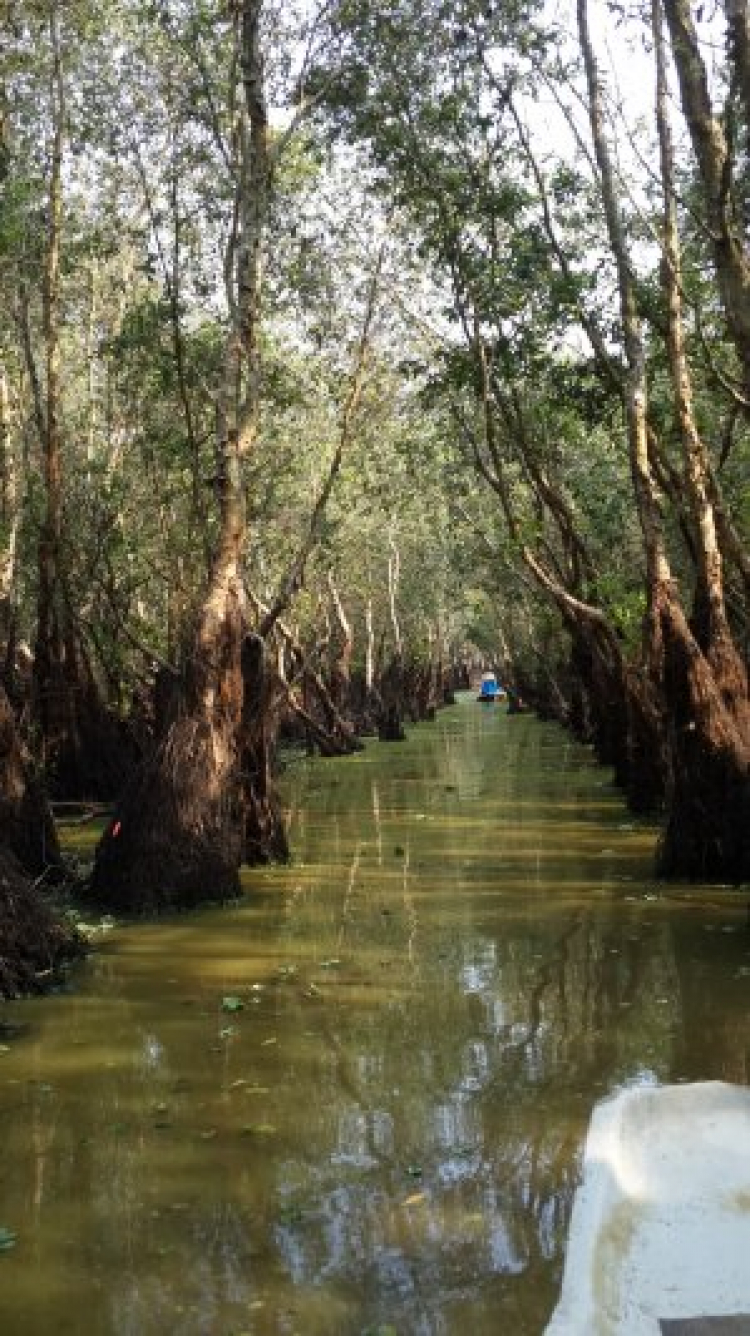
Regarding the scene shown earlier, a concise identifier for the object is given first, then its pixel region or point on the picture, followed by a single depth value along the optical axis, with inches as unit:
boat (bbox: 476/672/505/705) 2684.5
